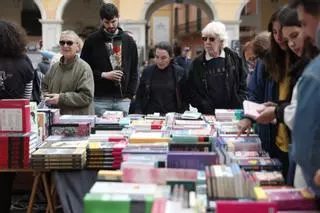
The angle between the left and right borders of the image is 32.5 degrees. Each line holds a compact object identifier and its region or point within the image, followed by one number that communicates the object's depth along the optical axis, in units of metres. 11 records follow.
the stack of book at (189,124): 4.07
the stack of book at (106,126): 4.31
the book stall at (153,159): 2.30
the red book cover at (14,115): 3.76
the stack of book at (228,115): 4.52
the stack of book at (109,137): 3.88
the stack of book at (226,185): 2.33
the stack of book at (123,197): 2.23
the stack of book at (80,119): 4.32
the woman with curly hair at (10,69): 4.16
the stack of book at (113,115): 4.55
